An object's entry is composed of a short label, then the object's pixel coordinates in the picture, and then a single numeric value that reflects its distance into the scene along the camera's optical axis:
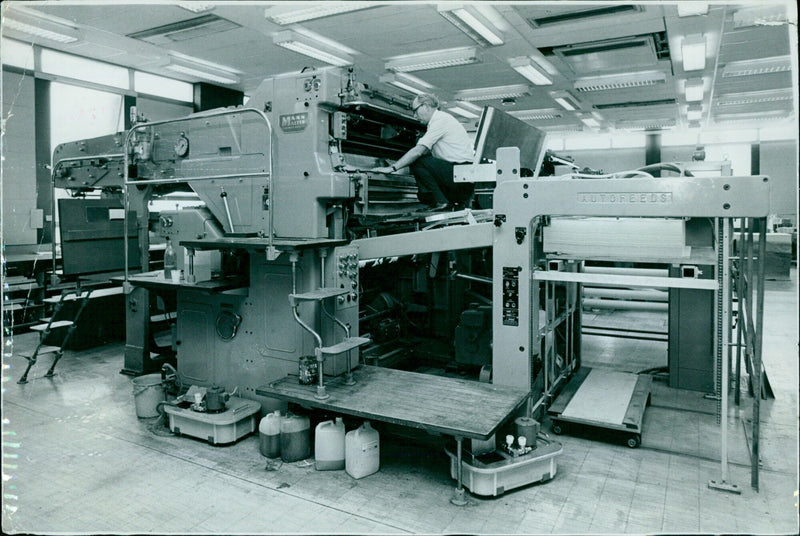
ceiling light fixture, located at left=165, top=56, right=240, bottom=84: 8.61
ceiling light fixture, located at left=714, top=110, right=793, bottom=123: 13.01
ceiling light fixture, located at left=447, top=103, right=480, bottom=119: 12.01
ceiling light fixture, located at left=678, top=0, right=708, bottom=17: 6.02
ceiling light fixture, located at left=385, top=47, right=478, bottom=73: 8.02
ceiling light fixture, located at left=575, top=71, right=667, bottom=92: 9.30
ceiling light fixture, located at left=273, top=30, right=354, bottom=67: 7.30
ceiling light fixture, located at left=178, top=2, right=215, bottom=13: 5.83
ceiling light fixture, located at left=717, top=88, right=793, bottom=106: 10.71
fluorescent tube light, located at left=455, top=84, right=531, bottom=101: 10.24
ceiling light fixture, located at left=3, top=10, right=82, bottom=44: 6.35
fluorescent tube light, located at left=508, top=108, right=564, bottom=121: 12.45
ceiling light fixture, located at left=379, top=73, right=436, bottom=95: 9.30
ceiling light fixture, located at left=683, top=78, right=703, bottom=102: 9.61
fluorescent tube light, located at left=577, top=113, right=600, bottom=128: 13.17
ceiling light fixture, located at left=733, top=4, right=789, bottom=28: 5.92
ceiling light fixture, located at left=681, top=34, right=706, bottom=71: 7.34
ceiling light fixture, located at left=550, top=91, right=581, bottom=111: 10.66
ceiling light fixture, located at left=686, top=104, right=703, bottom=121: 11.96
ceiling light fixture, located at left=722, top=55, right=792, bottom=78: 8.51
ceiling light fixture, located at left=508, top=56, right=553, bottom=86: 8.38
